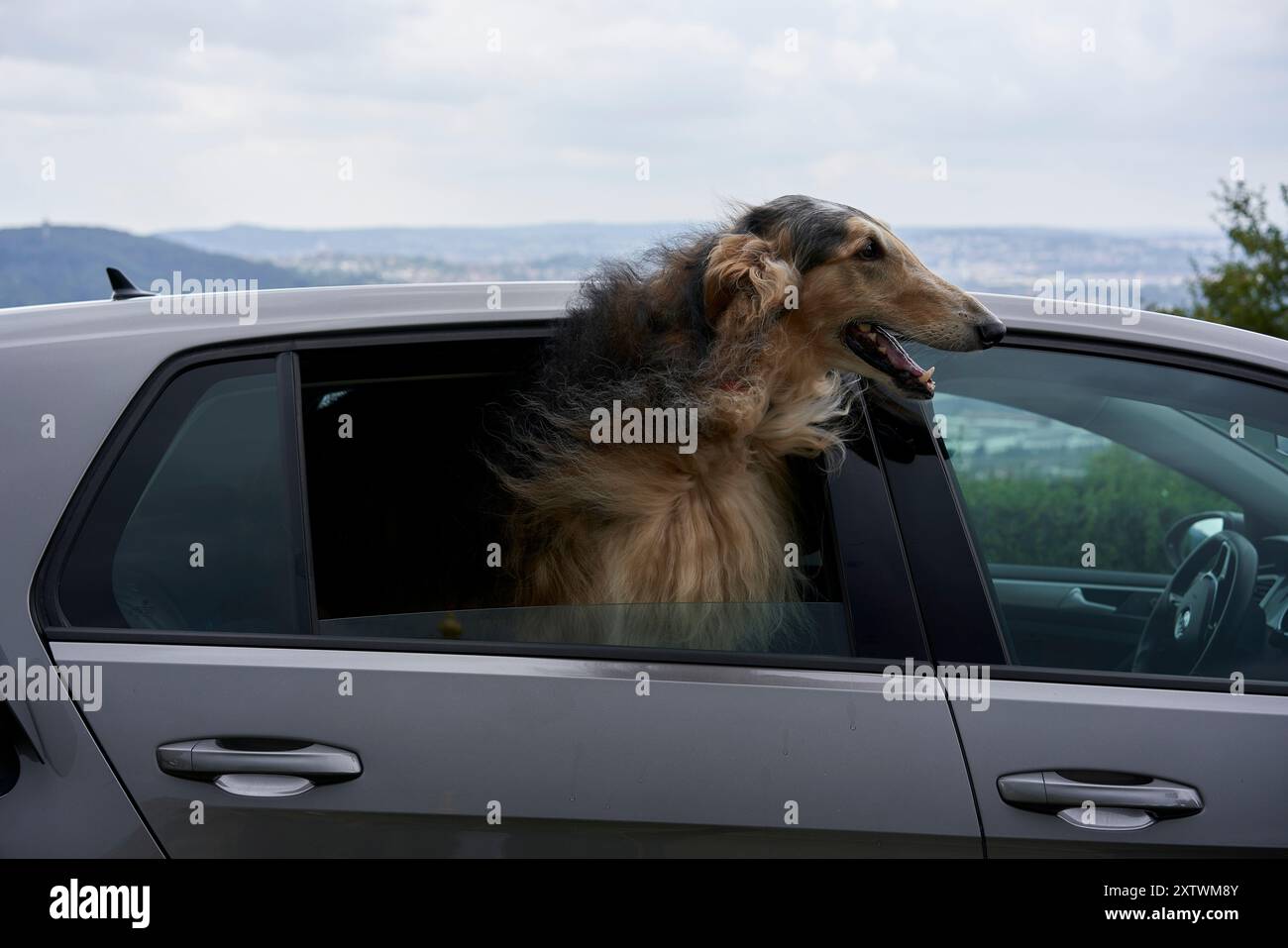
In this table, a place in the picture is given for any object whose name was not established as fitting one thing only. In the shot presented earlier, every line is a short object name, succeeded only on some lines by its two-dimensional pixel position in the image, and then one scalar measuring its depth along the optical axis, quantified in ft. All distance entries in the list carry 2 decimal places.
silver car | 6.71
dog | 8.16
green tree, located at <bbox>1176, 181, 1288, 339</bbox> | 30.42
